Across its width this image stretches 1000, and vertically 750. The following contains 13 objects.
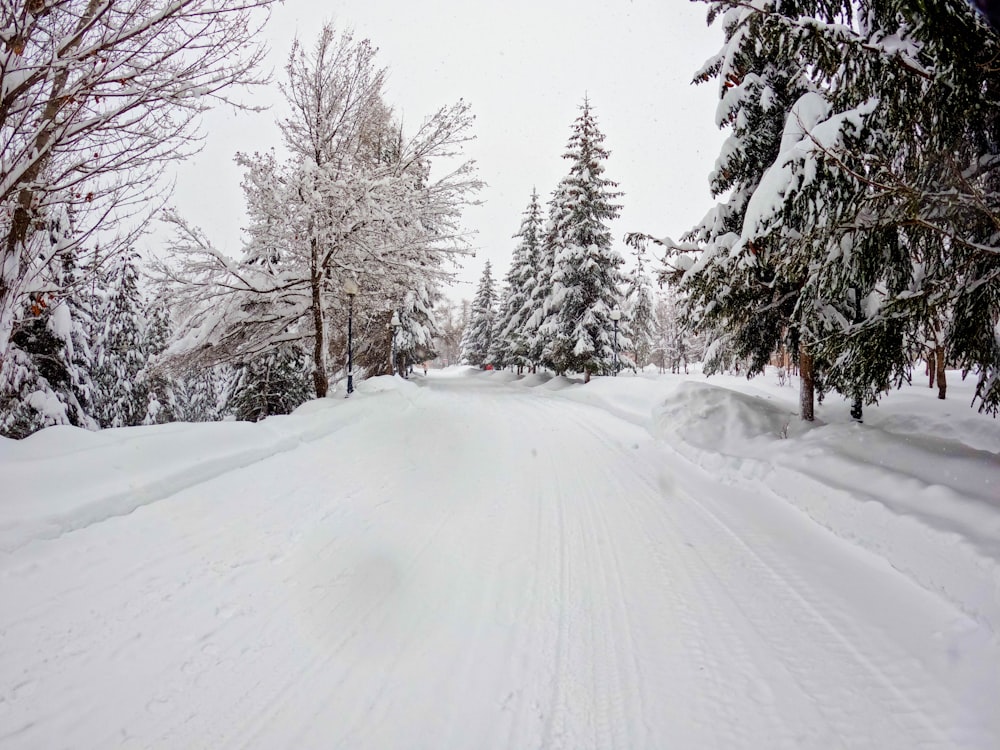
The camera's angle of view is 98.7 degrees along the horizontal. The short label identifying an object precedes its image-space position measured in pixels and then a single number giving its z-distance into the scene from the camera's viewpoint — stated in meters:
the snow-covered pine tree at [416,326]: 23.02
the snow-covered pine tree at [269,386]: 14.70
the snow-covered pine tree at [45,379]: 10.38
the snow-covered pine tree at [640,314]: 20.77
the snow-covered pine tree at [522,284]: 27.29
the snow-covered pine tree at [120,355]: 17.41
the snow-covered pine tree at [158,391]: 19.78
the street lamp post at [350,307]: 9.89
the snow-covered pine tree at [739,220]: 7.26
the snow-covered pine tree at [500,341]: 33.55
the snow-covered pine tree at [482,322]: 41.62
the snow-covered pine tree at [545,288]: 21.78
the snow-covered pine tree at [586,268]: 20.09
